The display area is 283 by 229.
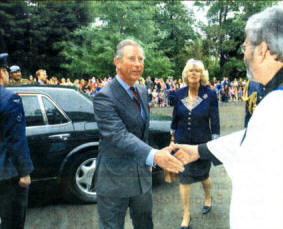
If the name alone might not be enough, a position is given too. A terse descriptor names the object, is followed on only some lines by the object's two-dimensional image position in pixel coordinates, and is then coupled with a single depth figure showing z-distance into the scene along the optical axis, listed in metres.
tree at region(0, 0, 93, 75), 11.39
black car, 3.22
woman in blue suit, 3.03
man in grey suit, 1.81
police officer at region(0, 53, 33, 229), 1.91
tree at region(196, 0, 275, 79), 12.81
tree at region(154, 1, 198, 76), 14.34
